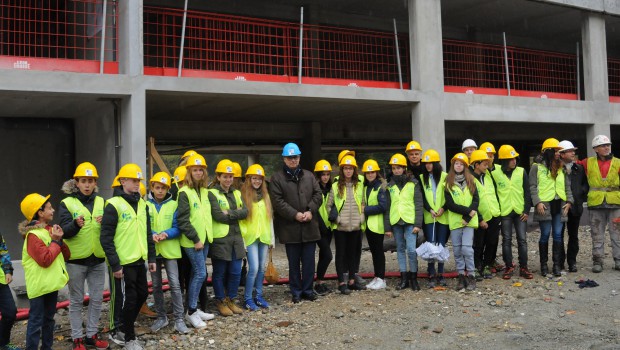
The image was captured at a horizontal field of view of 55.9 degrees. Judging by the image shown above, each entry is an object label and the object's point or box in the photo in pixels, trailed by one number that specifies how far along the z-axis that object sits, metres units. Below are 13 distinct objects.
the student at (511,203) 8.20
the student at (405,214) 7.71
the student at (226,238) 6.63
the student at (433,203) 7.82
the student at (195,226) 6.21
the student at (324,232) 7.89
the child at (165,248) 6.13
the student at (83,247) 5.52
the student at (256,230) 6.97
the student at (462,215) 7.68
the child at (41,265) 5.16
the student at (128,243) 5.45
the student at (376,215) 7.79
